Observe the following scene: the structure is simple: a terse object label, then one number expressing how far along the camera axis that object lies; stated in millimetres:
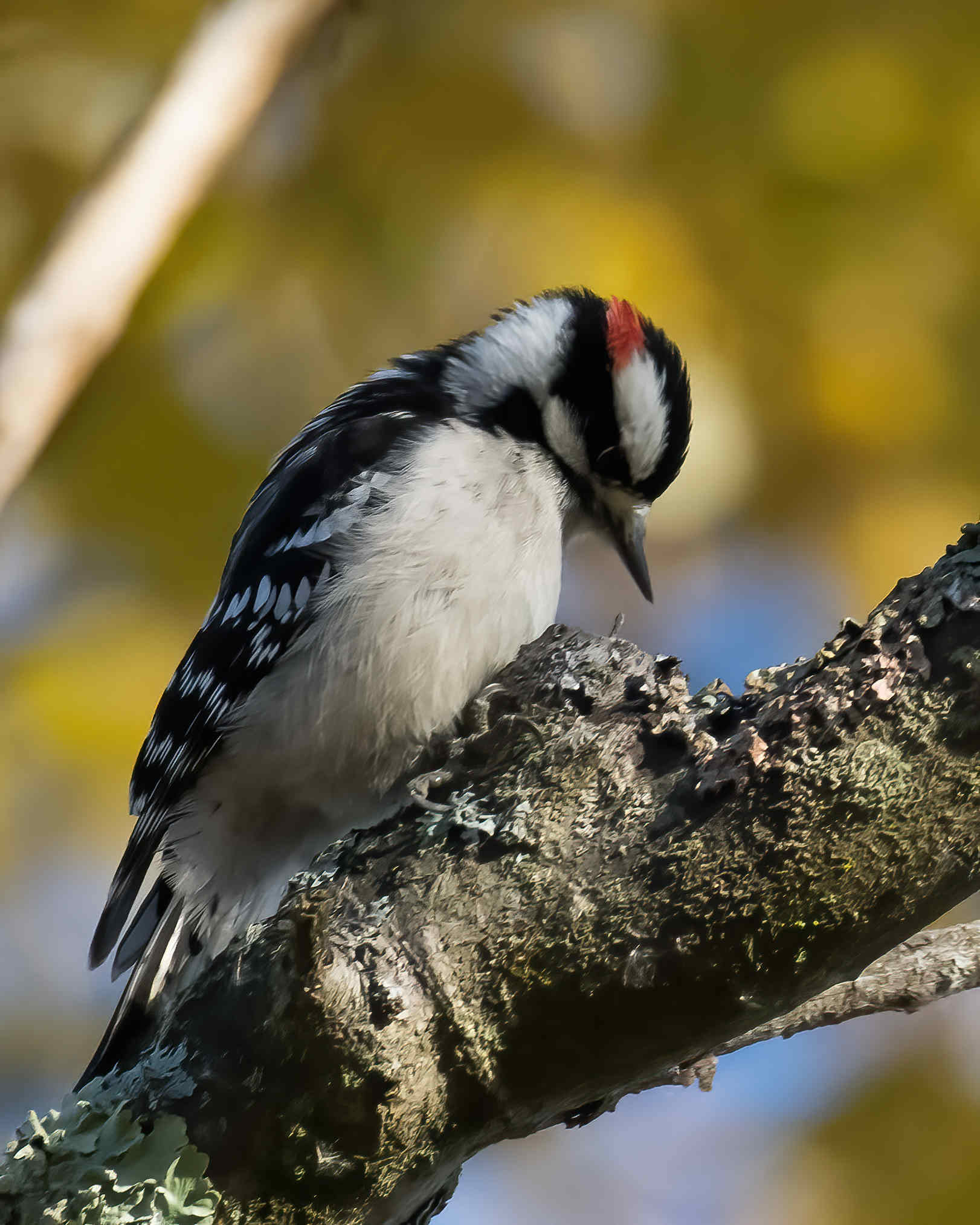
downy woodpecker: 4598
